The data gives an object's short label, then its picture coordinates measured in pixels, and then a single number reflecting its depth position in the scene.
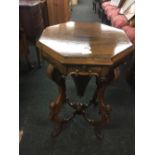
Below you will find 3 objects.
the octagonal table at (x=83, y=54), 1.00
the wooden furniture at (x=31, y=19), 2.19
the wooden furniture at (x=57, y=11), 2.97
